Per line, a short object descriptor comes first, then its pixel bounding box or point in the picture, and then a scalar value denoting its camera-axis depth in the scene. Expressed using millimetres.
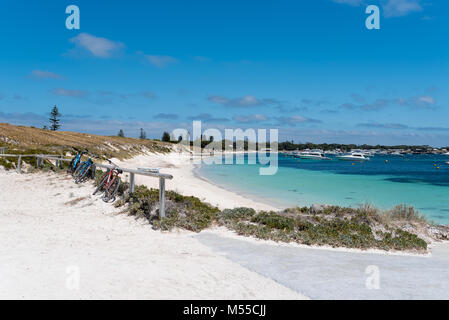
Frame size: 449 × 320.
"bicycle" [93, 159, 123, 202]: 11727
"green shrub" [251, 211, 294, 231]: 8868
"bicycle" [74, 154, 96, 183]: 14828
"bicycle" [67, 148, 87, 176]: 16203
